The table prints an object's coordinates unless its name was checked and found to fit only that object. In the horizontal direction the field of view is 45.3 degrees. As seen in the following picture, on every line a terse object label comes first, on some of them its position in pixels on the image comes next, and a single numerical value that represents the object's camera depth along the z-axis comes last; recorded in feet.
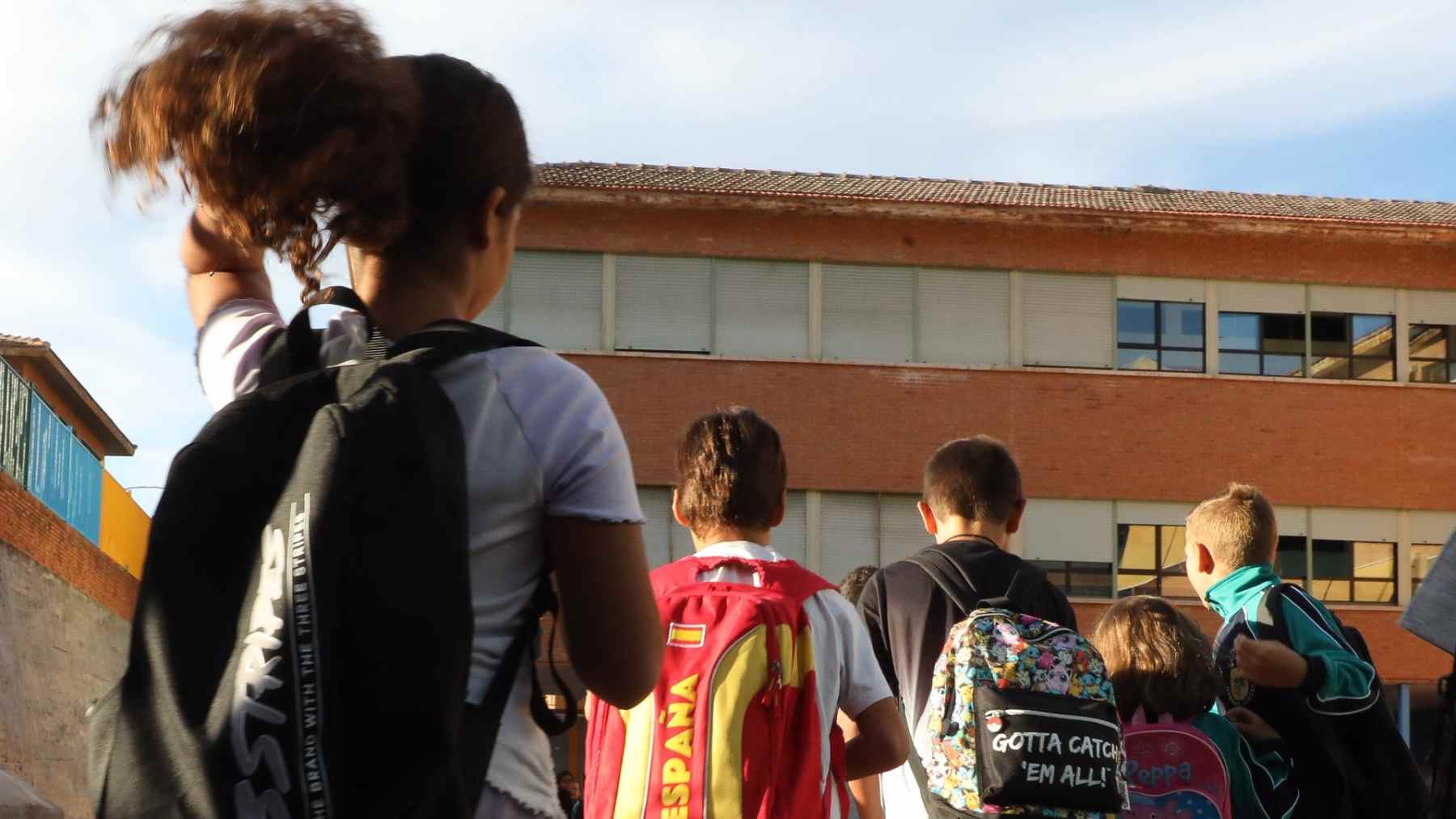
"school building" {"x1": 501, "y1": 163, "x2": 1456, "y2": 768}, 97.25
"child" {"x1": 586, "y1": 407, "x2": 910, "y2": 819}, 12.61
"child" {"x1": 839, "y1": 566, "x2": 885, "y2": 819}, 15.23
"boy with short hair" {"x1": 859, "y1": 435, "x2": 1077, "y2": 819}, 15.38
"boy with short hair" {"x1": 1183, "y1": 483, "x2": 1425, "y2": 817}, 15.39
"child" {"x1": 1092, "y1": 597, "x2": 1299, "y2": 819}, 15.89
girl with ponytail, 6.15
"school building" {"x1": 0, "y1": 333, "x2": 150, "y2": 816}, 63.72
